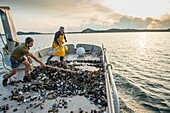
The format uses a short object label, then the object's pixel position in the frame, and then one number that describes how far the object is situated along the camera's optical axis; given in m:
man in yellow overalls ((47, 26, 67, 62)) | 6.56
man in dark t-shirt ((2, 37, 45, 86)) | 4.15
